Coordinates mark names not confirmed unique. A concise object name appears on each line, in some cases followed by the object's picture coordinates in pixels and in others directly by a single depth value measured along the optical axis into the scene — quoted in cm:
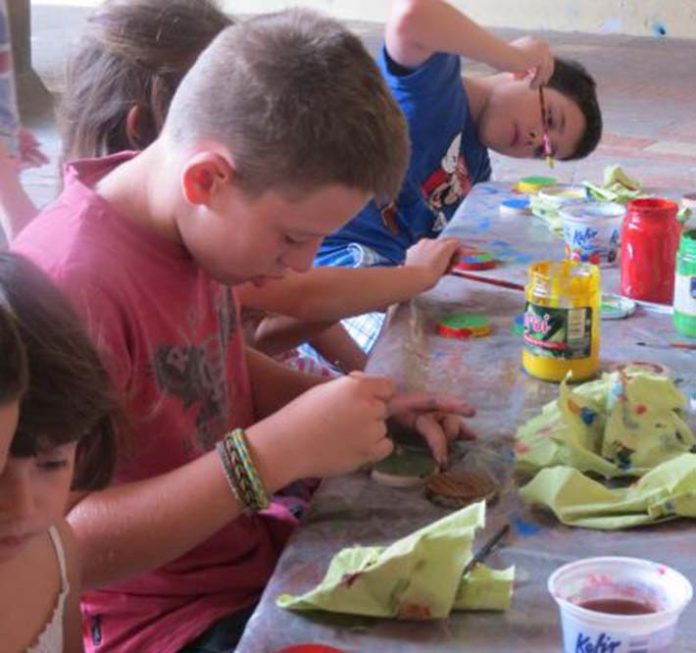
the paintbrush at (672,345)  204
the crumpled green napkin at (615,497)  162
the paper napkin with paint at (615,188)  264
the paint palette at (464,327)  209
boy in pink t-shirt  164
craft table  147
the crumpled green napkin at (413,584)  148
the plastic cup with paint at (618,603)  140
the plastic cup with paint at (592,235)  235
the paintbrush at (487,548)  153
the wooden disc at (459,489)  166
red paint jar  220
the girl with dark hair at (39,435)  142
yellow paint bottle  191
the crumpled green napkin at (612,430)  170
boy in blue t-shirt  267
